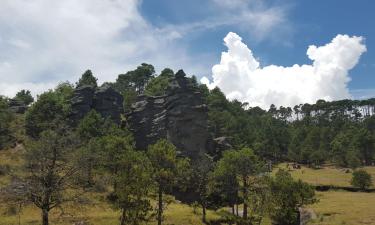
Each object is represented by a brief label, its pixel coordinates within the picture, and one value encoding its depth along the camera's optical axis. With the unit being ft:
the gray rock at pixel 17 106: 491.31
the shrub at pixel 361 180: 360.48
